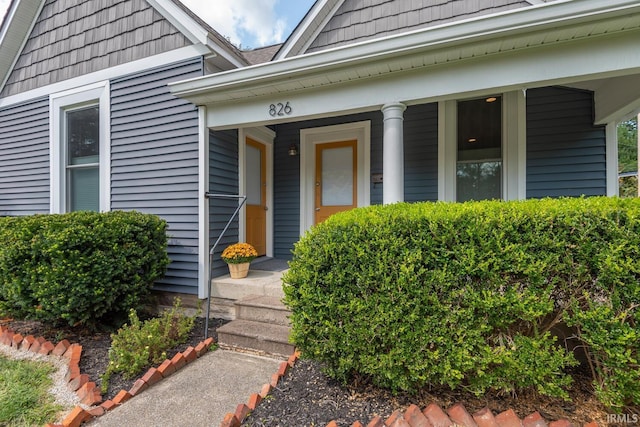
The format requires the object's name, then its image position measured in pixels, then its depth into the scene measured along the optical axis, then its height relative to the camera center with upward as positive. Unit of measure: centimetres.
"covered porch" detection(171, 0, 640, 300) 251 +121
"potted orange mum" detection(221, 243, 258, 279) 379 -55
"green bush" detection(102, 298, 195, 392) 252 -118
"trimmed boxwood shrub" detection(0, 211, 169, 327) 292 -51
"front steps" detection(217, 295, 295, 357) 276 -112
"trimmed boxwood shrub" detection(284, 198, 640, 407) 162 -46
